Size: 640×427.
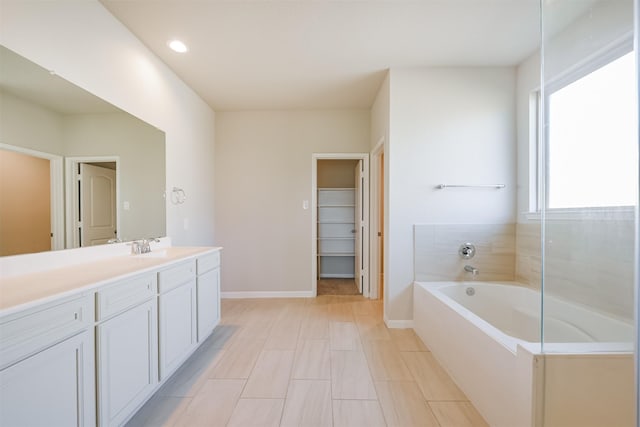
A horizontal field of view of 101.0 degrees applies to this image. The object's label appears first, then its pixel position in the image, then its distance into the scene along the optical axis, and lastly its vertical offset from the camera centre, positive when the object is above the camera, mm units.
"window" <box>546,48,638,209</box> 1156 +372
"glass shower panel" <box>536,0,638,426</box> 1101 +7
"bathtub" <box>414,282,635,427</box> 1074 -747
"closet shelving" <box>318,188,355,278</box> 4707 -197
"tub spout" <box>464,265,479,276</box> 2576 -573
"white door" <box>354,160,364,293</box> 3758 -205
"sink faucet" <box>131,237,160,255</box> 2098 -289
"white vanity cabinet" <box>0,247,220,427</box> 921 -578
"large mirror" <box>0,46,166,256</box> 1303 +279
